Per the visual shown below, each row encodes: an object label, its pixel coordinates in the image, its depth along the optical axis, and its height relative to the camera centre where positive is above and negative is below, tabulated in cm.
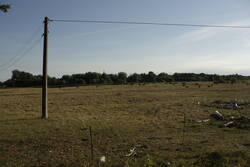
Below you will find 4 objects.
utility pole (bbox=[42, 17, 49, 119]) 1581 +87
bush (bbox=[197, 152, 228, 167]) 545 -171
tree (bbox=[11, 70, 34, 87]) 9400 +150
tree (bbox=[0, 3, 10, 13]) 700 +203
